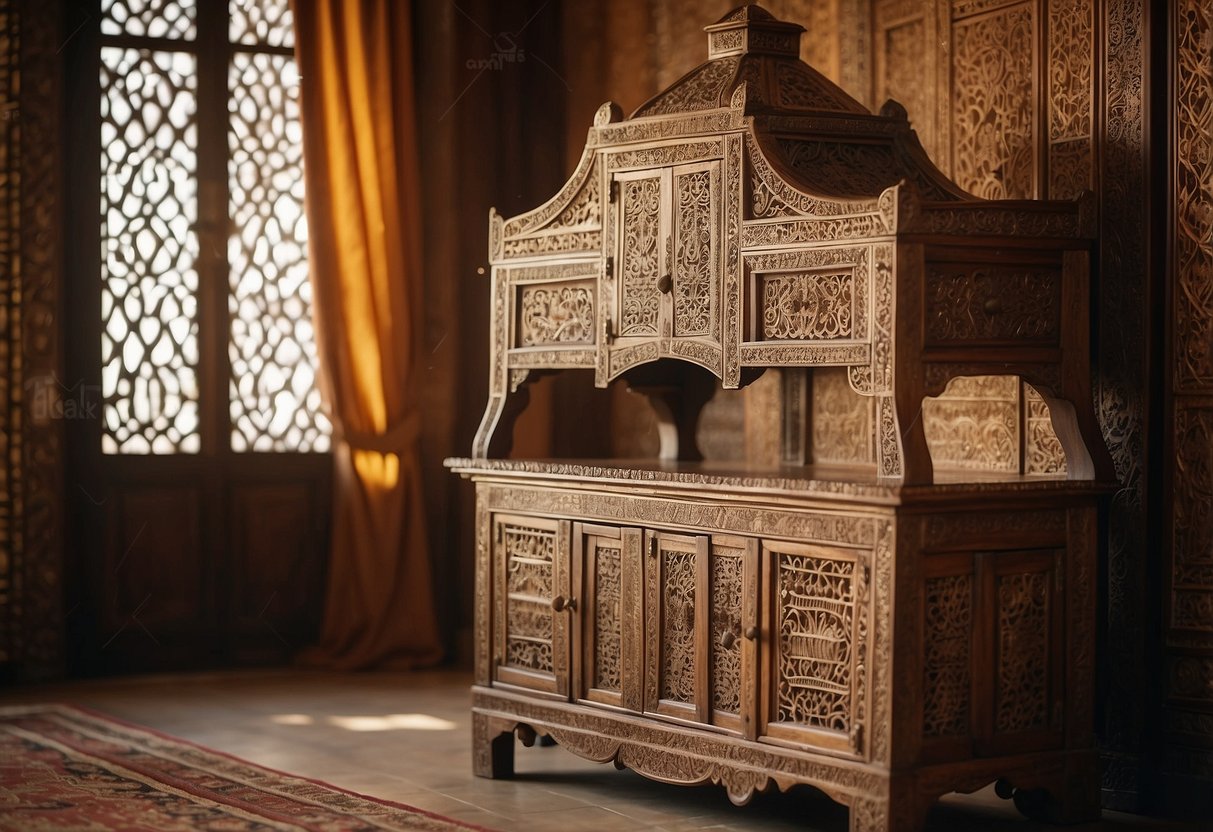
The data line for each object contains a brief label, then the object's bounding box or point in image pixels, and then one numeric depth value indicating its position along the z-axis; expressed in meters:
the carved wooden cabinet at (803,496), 4.23
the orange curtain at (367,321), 7.24
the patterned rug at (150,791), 4.55
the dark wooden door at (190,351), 6.99
